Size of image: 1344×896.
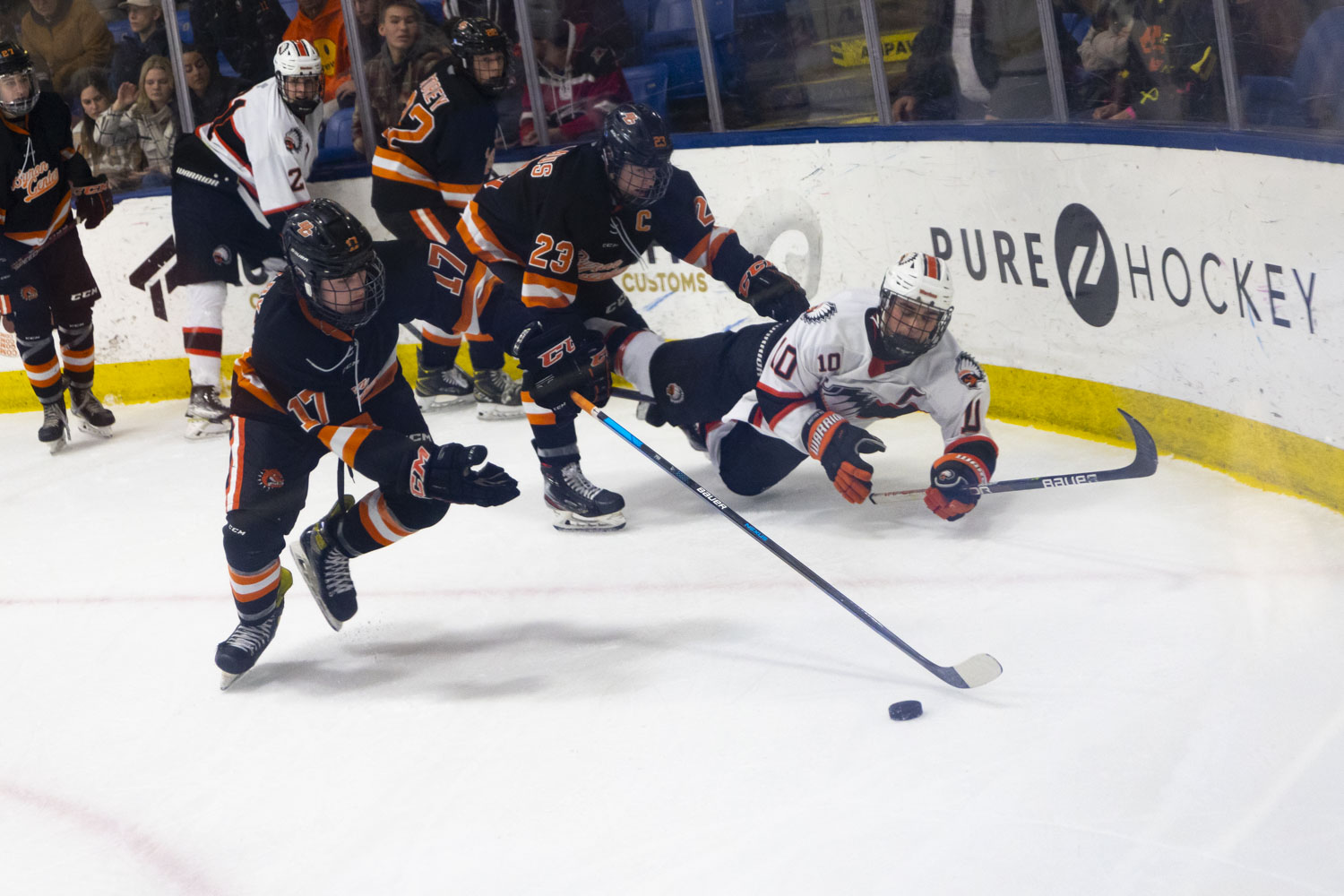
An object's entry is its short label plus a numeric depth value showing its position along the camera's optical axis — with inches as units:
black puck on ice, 192.7
